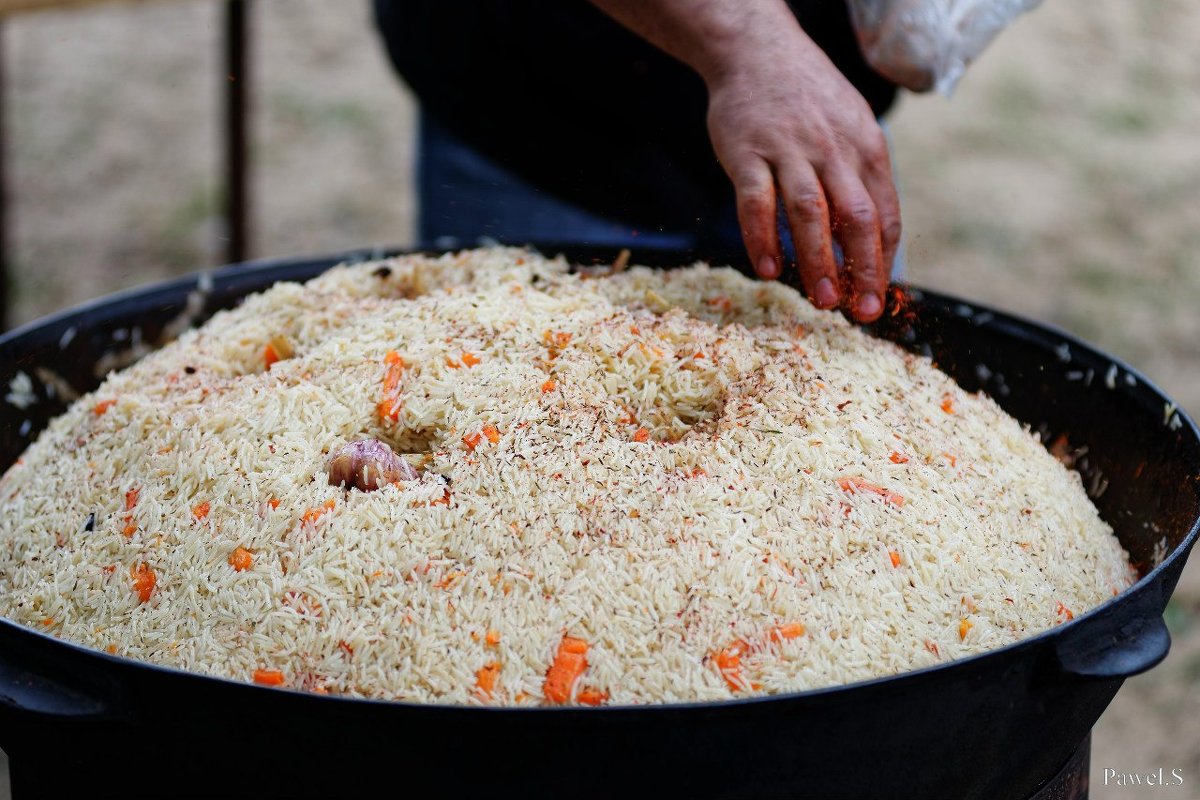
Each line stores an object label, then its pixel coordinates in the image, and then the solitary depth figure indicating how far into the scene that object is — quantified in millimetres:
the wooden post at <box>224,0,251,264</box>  4211
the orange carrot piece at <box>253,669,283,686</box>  1340
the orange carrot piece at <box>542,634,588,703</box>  1313
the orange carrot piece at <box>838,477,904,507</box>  1547
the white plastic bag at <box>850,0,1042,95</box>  2092
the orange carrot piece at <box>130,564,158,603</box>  1473
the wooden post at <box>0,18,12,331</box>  4612
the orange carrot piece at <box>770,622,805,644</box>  1362
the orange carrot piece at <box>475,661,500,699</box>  1314
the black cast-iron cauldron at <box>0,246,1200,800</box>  1164
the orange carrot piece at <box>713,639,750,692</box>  1319
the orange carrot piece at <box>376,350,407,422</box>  1639
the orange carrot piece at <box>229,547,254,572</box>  1443
